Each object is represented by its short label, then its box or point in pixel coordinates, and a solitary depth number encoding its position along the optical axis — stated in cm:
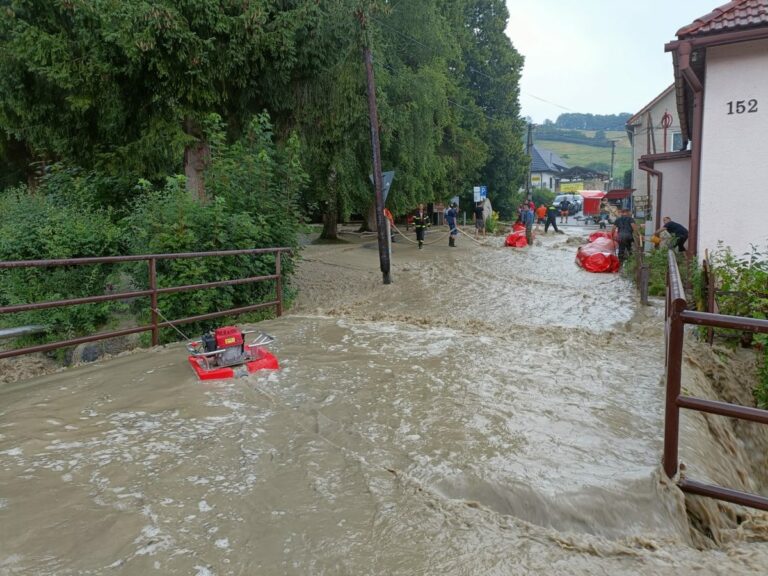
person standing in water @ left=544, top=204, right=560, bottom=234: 3266
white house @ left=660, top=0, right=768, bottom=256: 1018
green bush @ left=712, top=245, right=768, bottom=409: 648
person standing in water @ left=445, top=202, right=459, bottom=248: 2406
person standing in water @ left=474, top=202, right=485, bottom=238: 2966
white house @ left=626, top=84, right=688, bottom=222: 3725
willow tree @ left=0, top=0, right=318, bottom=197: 1112
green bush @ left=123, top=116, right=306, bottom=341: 887
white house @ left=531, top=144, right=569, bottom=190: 8044
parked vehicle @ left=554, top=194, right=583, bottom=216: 5707
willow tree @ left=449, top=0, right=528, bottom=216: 3862
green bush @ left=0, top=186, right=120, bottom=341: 995
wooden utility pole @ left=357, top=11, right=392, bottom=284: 1341
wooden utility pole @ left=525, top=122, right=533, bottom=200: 3986
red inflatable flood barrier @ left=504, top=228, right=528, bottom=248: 2414
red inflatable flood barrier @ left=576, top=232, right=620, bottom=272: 1673
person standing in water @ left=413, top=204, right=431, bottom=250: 2277
